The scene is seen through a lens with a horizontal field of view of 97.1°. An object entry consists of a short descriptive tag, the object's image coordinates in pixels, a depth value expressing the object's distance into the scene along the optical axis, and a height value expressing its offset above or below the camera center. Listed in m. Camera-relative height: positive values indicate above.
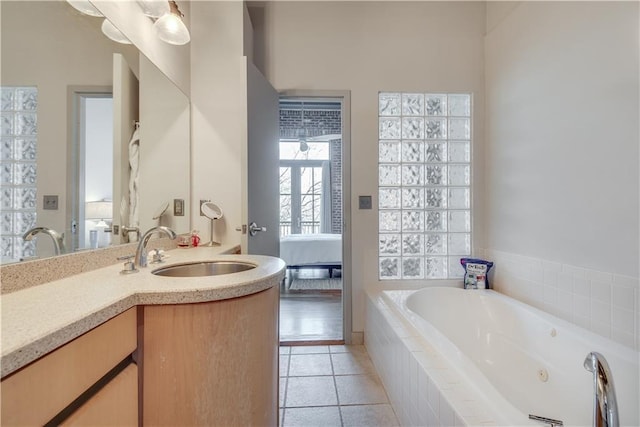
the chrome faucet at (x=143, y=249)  1.11 -0.13
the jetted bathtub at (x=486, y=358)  1.01 -0.69
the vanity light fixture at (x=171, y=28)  1.49 +1.00
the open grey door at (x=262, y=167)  1.74 +0.33
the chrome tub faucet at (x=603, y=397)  0.71 -0.47
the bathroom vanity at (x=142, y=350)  0.51 -0.32
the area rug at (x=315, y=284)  3.70 -0.96
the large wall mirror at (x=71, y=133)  0.78 +0.30
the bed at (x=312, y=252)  4.16 -0.55
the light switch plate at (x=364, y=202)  2.29 +0.10
